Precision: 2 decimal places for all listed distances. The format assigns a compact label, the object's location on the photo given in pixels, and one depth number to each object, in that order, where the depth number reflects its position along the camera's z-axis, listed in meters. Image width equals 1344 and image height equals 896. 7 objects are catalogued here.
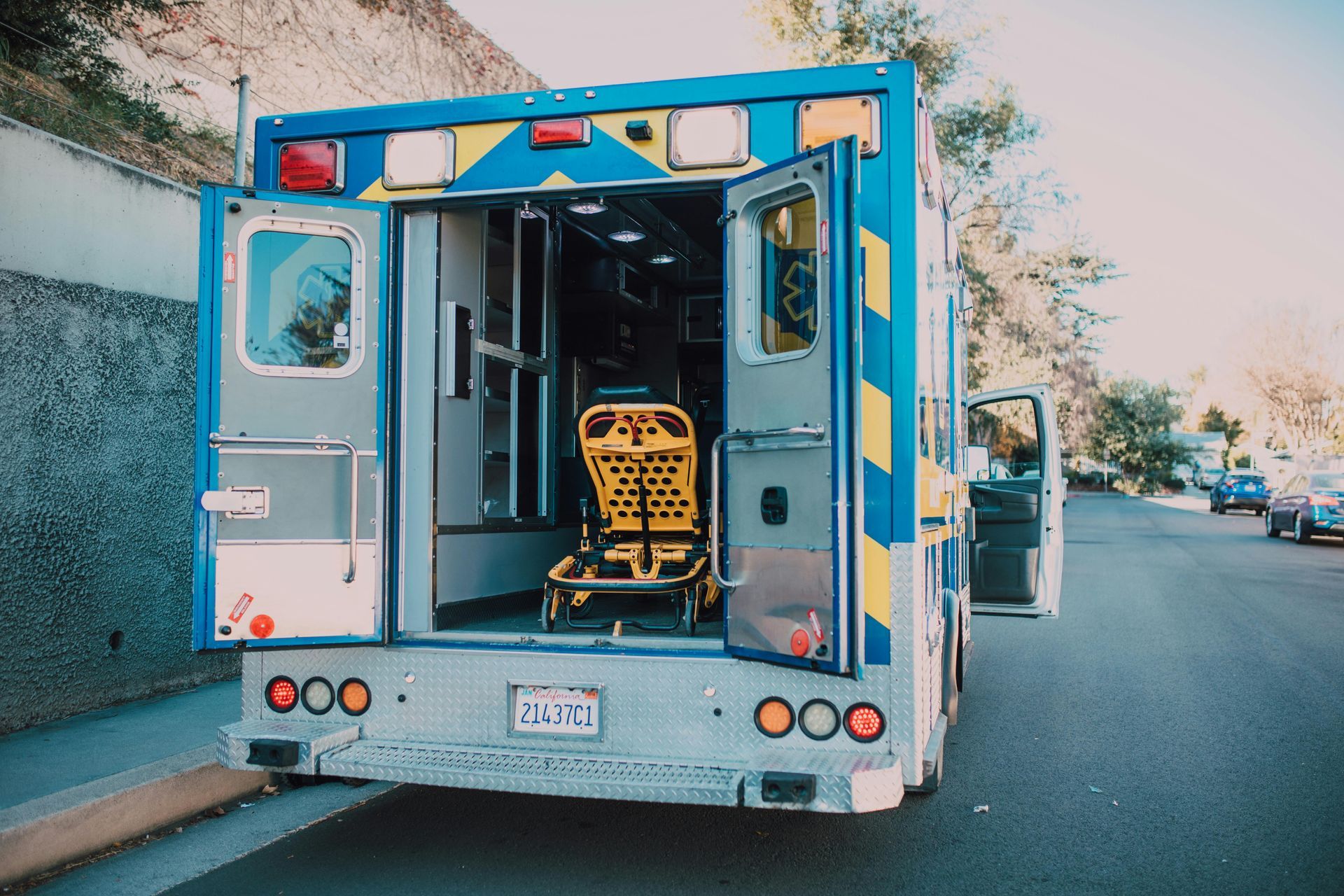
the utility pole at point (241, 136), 6.91
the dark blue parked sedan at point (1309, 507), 21.00
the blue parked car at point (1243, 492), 35.06
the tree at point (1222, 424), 77.00
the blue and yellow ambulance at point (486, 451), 3.61
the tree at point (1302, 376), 50.34
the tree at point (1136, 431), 57.66
